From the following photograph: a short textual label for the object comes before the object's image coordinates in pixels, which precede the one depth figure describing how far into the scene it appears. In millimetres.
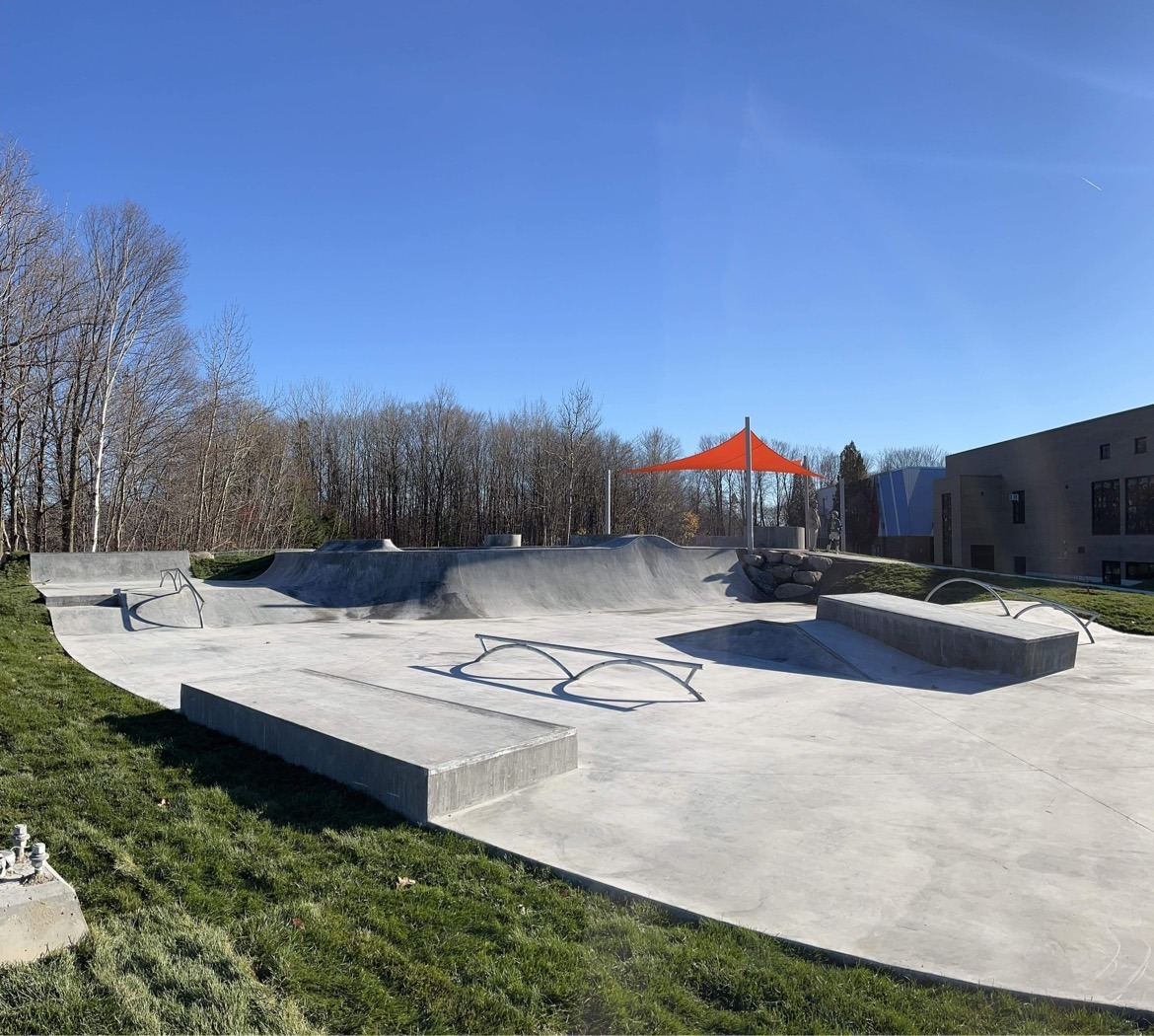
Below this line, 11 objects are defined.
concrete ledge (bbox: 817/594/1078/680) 8359
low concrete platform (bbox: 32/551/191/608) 16797
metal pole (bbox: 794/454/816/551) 23547
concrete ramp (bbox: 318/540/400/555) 18512
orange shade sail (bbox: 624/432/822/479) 22000
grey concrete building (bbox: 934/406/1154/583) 25938
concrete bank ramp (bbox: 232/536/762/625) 15375
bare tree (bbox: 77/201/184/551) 21750
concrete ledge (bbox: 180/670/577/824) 4281
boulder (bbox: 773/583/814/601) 18797
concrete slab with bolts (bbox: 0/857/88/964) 2695
